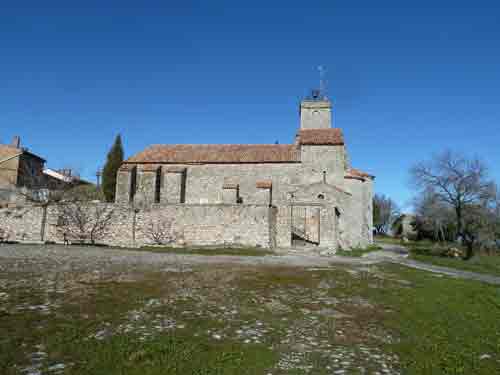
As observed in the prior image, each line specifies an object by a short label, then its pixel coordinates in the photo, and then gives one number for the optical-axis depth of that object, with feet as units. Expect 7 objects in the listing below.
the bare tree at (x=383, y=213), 261.44
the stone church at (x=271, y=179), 90.27
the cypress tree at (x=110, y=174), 137.05
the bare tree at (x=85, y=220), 81.92
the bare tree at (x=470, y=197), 87.25
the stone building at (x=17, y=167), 148.36
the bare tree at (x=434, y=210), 95.20
